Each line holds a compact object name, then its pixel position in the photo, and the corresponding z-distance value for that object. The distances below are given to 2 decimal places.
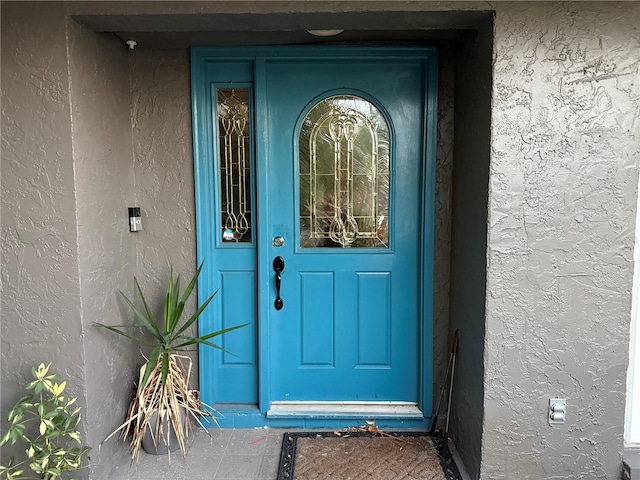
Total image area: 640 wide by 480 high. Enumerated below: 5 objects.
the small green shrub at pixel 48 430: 1.65
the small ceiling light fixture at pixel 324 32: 2.09
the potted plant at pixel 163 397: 2.12
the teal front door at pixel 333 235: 2.38
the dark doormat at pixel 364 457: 2.08
